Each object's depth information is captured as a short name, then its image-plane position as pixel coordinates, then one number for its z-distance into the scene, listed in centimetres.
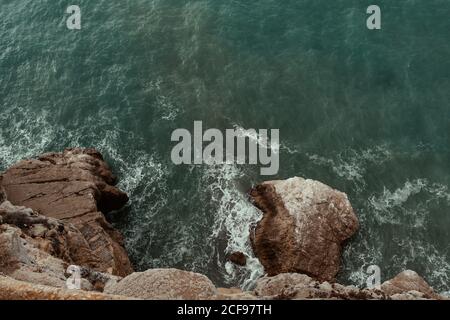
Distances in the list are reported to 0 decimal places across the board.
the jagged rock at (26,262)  3850
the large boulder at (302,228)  5369
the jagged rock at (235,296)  3384
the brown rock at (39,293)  3017
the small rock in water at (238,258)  5568
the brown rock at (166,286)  3522
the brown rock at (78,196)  5138
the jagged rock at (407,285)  4700
